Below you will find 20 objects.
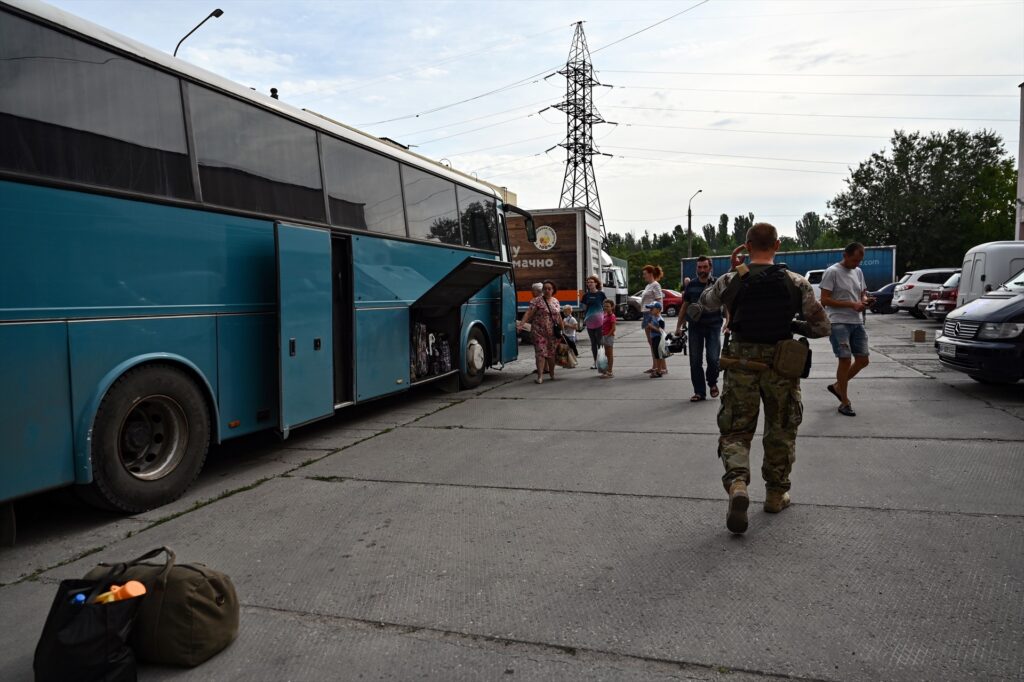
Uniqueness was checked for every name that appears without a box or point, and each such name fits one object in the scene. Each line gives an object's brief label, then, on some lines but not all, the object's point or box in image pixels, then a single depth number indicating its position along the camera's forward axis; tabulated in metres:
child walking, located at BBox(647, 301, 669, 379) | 11.73
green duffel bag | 2.90
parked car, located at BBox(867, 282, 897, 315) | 30.20
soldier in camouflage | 4.58
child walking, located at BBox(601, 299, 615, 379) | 12.21
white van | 15.41
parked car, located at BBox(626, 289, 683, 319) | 33.25
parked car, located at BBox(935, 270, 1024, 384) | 8.81
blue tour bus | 4.23
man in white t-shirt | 8.11
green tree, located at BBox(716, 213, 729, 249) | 167.38
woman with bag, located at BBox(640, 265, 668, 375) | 11.81
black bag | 2.61
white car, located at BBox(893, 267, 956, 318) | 25.95
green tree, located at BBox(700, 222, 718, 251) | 175.62
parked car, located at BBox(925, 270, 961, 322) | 20.30
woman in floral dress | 11.73
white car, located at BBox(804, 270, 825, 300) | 31.77
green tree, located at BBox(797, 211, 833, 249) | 163.00
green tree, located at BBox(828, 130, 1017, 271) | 47.03
